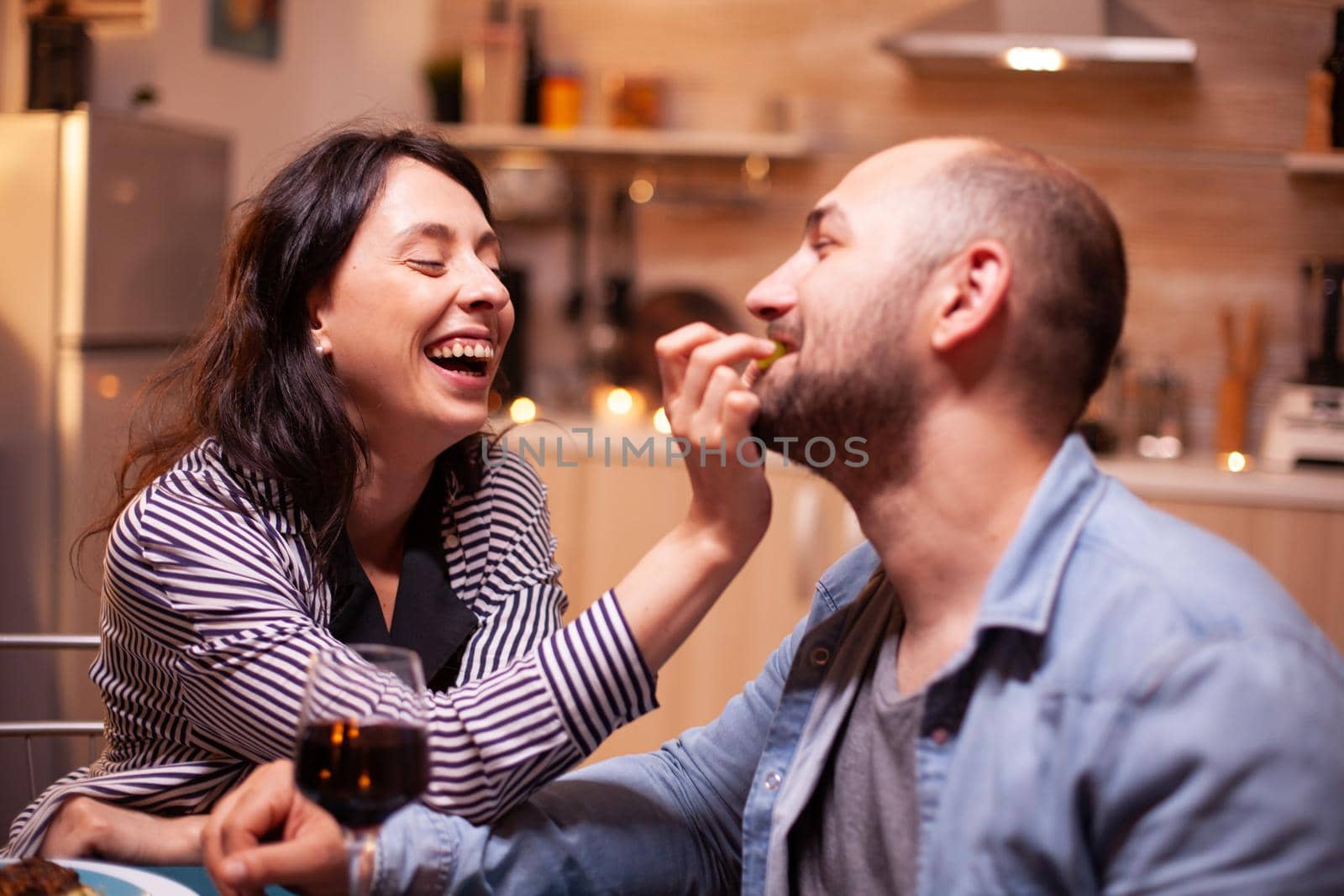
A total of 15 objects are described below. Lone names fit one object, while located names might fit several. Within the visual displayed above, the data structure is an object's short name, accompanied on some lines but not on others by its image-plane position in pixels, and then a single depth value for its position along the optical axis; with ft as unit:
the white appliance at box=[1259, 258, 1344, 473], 10.14
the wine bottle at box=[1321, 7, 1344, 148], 10.39
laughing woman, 3.53
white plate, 3.06
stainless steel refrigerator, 8.26
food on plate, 2.96
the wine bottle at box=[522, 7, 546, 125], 12.28
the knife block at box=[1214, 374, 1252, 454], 10.99
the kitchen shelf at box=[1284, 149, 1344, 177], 10.48
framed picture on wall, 10.89
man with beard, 2.60
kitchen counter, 9.61
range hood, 10.06
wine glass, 2.69
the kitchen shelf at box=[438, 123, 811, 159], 11.71
